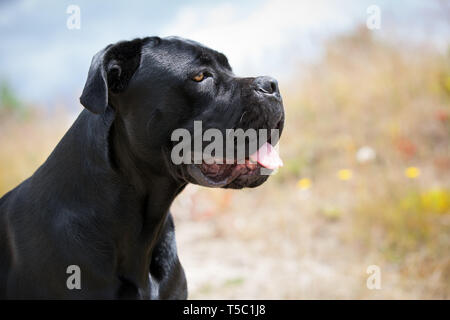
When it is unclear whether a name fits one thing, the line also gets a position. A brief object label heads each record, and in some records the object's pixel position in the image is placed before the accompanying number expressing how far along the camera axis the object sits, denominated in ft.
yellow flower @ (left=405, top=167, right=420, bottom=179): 15.98
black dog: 7.36
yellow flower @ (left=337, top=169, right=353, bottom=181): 17.99
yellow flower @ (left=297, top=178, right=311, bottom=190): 19.08
